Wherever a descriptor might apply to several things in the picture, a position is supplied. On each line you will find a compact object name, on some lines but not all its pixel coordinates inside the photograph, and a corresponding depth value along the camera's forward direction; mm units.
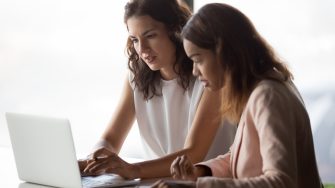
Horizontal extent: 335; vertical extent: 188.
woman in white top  2342
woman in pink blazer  1751
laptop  2092
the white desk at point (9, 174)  2242
